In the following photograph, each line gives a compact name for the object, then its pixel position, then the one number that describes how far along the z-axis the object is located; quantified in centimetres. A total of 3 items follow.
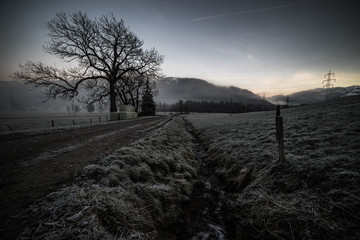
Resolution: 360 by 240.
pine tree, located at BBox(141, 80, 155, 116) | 4334
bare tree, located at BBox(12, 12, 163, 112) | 1731
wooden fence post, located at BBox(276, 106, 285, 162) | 435
